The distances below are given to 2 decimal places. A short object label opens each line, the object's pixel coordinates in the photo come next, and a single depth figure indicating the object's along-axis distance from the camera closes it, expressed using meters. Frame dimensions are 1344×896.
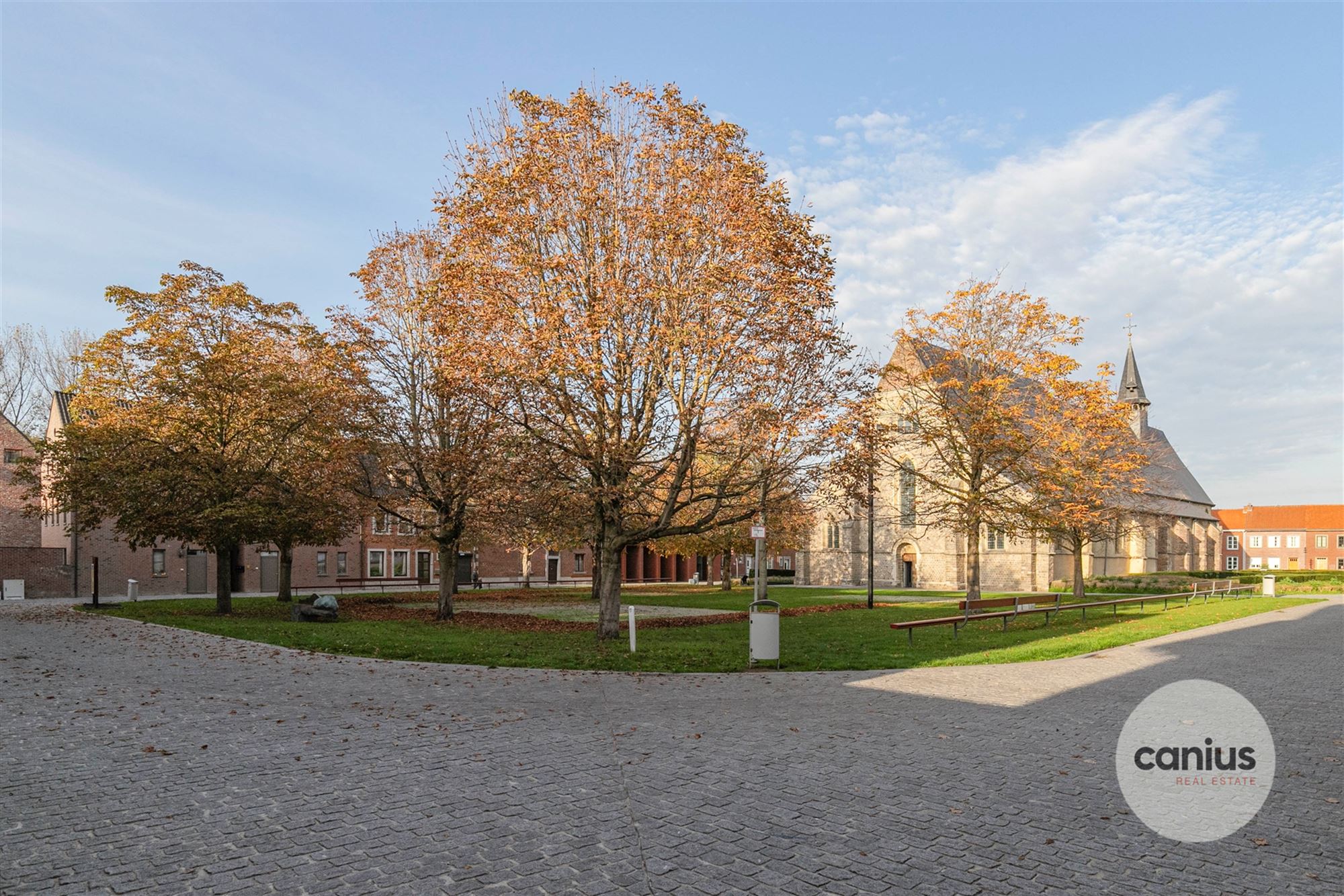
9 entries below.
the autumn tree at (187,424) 24.03
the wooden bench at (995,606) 17.78
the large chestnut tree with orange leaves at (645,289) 15.45
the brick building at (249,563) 38.84
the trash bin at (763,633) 13.41
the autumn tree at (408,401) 23.58
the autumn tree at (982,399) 29.58
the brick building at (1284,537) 106.31
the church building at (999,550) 51.84
